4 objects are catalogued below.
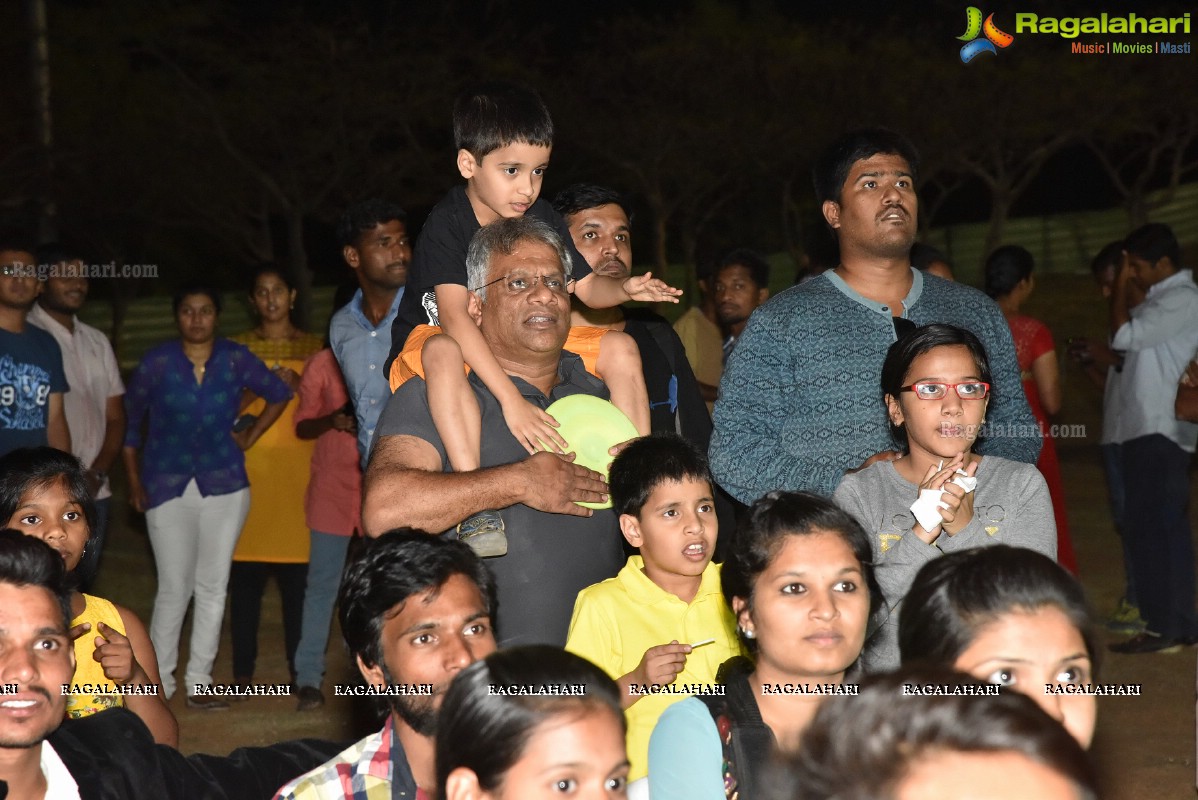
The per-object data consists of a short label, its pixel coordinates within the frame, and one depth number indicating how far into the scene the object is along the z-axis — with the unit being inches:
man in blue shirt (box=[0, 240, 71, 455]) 232.1
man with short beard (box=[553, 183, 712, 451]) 186.2
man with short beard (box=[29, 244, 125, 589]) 262.1
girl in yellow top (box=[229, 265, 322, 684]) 268.4
